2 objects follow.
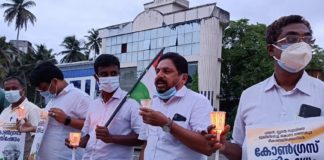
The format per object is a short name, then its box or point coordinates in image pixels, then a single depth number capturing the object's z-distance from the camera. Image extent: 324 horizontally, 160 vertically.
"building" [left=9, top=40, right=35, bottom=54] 65.04
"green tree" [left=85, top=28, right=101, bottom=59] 61.31
